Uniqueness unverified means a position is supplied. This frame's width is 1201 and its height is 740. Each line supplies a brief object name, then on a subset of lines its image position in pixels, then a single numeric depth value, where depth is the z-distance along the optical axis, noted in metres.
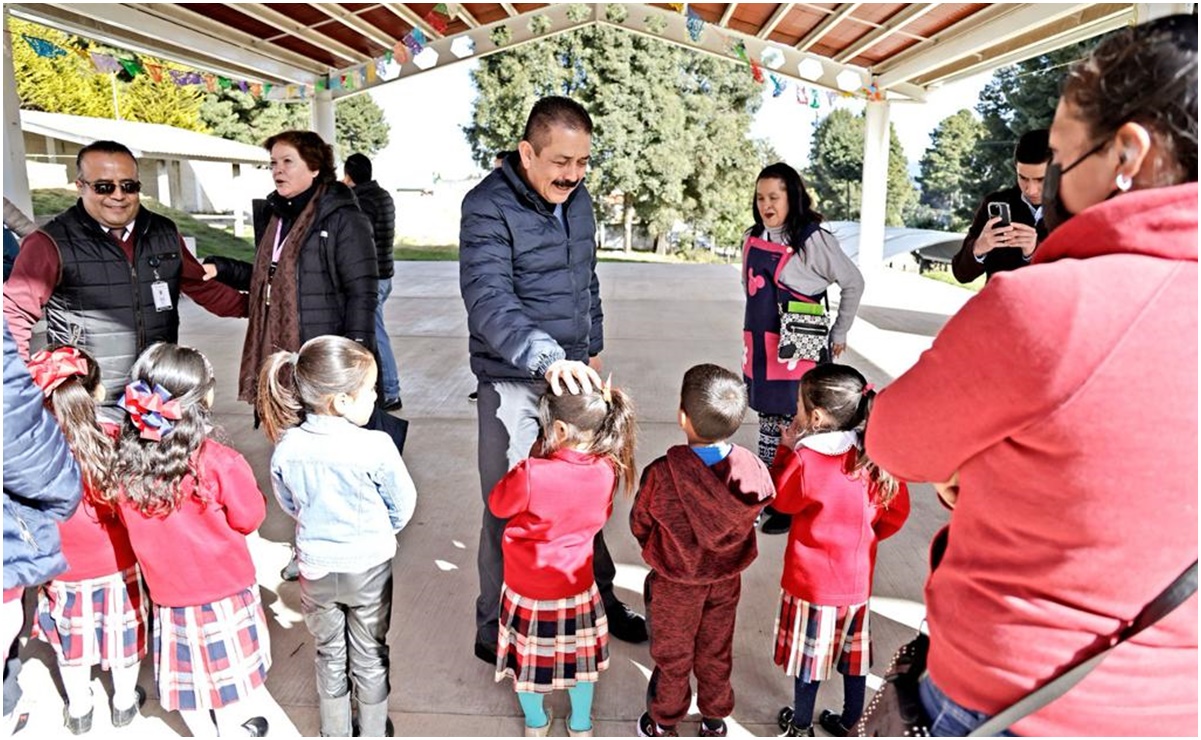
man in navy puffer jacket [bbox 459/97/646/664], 2.24
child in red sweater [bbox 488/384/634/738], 2.03
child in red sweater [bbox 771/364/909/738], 2.11
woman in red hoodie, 0.87
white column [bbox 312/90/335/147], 9.56
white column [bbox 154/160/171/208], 29.23
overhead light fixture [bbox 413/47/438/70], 8.13
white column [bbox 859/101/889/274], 10.39
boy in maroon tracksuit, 1.98
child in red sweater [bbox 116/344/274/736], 1.95
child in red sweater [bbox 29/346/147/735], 2.00
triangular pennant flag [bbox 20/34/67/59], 5.15
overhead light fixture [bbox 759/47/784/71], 8.22
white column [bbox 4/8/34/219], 4.20
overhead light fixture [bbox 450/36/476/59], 9.09
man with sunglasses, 2.58
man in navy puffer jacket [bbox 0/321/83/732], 1.41
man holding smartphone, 2.73
